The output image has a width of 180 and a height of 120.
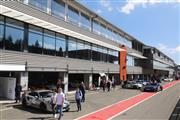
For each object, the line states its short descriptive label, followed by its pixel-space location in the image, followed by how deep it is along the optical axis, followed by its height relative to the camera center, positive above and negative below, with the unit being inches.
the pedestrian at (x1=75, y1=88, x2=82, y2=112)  389.9 -72.0
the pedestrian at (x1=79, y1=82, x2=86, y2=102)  472.5 -56.7
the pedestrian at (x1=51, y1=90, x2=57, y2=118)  324.9 -70.6
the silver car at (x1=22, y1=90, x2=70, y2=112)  377.0 -78.8
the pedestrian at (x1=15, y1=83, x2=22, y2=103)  440.9 -65.1
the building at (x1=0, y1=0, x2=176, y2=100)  458.7 +106.6
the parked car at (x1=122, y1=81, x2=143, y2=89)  914.1 -91.5
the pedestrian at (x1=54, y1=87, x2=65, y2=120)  316.7 -64.7
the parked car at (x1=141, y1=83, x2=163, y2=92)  804.2 -92.1
